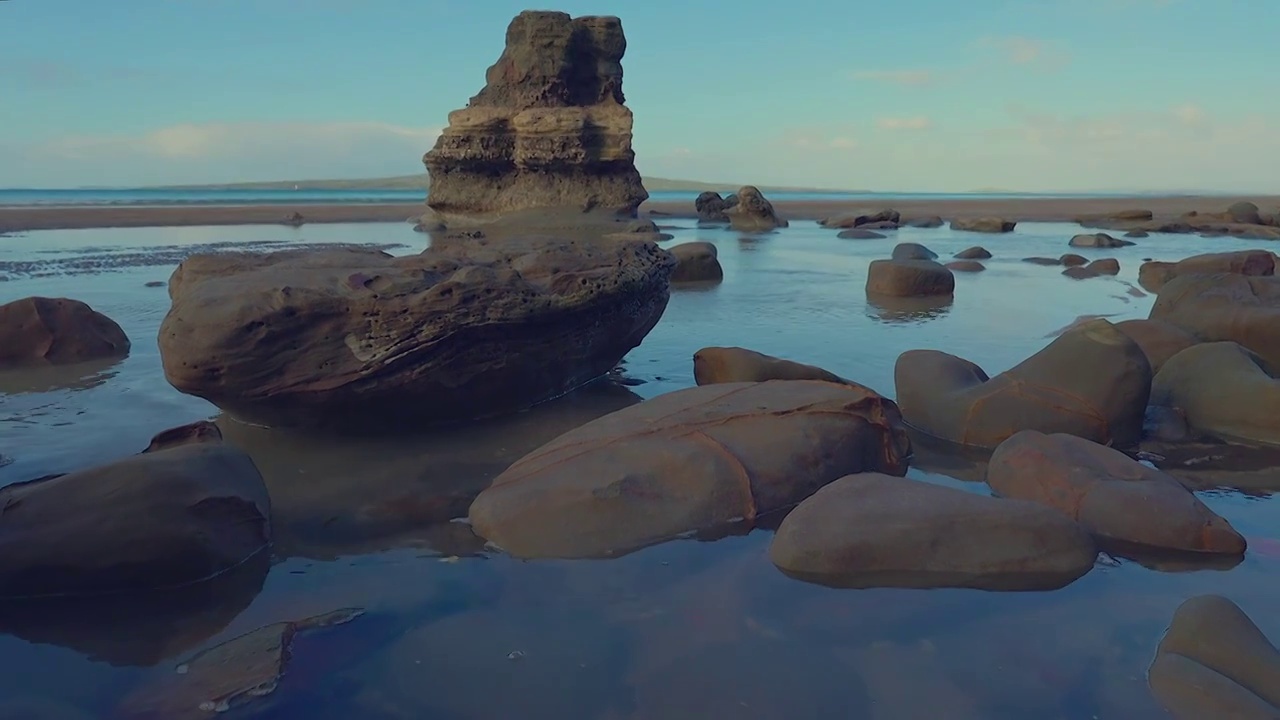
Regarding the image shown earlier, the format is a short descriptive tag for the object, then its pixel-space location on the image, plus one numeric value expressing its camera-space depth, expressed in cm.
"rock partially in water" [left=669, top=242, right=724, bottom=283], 1156
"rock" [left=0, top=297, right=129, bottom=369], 584
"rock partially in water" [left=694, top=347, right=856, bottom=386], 492
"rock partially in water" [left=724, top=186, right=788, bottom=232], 2505
